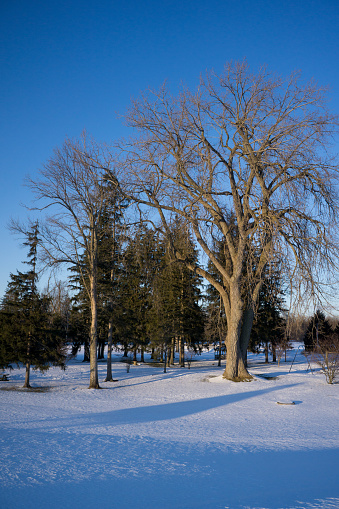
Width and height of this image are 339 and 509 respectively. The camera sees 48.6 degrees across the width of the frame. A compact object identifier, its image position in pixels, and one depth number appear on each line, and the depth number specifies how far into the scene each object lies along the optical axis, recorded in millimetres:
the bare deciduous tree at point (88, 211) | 17594
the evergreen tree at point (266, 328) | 32625
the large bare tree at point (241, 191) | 14195
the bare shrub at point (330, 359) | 17111
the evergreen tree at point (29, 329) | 17484
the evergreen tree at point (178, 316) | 29500
